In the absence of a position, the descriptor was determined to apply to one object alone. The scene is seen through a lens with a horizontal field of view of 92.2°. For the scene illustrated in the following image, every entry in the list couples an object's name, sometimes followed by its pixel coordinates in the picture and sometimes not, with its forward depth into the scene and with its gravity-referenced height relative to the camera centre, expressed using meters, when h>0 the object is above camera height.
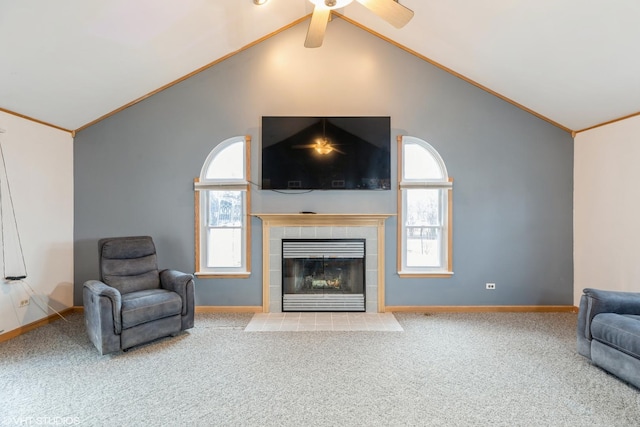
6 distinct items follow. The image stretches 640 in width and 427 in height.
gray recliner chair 2.92 -0.86
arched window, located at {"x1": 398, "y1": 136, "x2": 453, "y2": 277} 4.29 +0.02
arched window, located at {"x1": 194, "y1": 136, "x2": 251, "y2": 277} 4.27 +0.01
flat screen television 4.15 +0.80
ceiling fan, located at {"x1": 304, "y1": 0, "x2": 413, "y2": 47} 2.37 +1.63
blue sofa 2.38 -0.97
